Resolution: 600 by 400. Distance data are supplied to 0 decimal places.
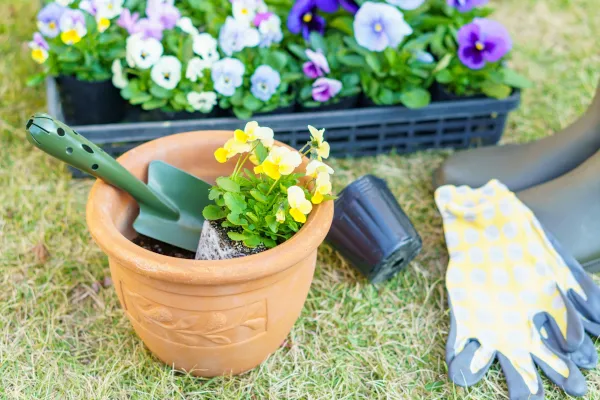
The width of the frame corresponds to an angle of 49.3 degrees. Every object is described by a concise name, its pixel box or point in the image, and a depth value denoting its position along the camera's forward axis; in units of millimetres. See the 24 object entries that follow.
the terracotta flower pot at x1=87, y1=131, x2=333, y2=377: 965
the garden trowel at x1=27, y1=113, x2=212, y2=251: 991
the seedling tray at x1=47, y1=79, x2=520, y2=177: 1576
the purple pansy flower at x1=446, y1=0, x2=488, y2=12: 1625
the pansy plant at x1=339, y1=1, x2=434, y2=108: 1538
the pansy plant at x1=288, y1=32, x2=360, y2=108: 1583
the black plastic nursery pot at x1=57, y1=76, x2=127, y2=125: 1600
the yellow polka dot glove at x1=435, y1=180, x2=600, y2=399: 1214
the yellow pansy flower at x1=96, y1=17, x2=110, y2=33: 1548
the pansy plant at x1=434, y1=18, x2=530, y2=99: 1600
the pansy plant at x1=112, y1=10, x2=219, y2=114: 1535
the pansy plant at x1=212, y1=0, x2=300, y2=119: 1542
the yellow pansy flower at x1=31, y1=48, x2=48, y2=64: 1554
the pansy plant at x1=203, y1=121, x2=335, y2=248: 1021
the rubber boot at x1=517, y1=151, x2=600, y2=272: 1380
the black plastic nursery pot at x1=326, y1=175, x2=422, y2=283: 1332
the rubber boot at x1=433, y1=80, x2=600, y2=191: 1513
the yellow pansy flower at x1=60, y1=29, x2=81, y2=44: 1514
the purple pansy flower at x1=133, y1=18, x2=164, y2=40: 1566
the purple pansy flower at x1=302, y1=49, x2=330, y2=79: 1563
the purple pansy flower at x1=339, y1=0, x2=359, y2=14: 1617
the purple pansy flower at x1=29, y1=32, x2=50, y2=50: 1562
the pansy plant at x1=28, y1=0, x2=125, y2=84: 1538
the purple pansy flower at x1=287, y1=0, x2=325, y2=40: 1600
